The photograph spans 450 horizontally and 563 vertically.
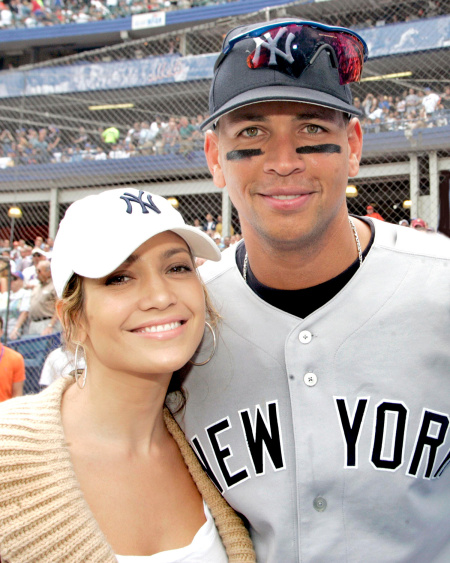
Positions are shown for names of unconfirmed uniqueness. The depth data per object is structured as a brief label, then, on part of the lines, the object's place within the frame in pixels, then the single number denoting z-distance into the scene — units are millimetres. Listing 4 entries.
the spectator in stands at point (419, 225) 6092
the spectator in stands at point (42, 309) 5870
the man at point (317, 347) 1629
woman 1450
